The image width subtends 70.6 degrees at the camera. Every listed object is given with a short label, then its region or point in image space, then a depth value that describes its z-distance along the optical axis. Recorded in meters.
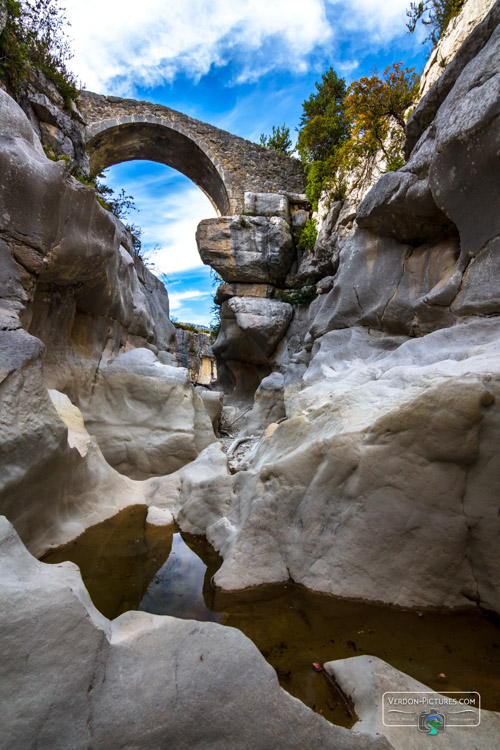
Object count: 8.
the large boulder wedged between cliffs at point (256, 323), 14.07
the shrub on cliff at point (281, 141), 17.48
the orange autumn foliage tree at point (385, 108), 8.53
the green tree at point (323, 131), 12.57
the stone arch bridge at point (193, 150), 14.35
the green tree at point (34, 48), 6.15
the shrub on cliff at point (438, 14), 6.88
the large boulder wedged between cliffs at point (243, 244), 14.30
